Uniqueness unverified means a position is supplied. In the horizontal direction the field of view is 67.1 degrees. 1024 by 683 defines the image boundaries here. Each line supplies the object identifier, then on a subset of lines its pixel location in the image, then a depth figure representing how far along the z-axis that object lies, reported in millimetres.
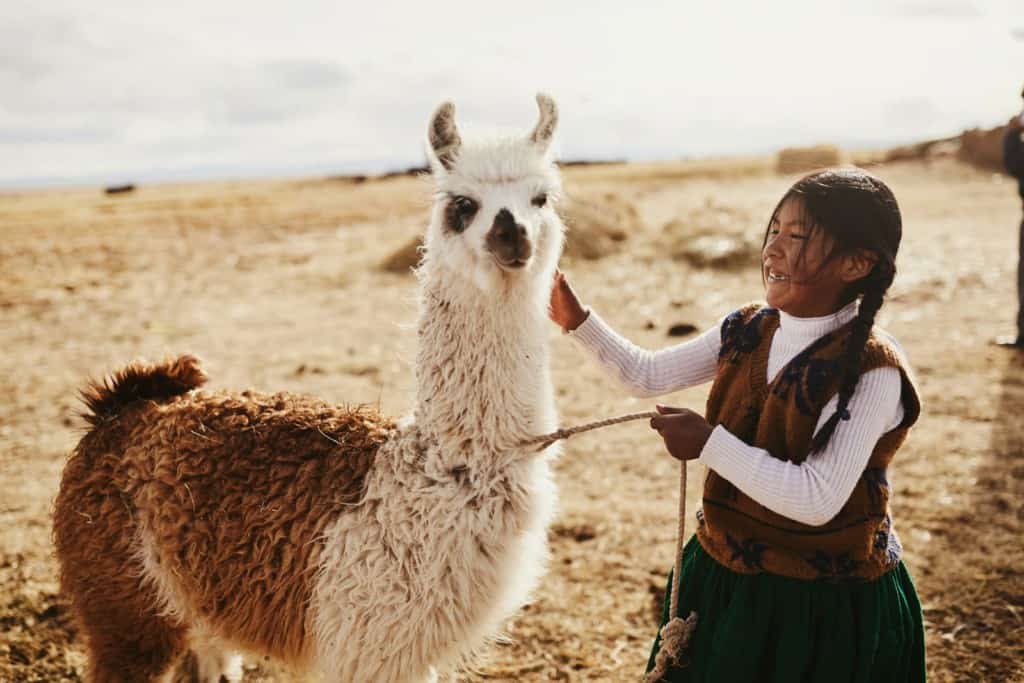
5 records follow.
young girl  1801
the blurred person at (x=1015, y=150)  6242
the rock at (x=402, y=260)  11656
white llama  2289
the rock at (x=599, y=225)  12062
